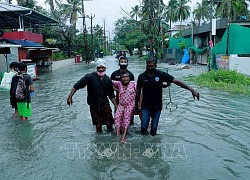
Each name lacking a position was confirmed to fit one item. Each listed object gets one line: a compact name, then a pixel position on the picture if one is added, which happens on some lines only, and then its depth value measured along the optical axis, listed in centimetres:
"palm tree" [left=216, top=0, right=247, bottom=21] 3725
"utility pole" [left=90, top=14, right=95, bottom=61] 4537
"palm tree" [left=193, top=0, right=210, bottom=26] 6302
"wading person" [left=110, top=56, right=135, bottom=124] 628
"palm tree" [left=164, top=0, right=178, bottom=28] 6254
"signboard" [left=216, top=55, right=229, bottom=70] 1764
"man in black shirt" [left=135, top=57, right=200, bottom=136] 549
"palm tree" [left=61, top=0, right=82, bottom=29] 4909
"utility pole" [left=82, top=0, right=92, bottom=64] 3903
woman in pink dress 582
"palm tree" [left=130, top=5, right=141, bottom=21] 6744
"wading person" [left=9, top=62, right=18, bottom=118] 708
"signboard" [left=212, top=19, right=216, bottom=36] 1814
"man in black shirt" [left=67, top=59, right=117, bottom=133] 580
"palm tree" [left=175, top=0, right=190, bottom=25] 6075
